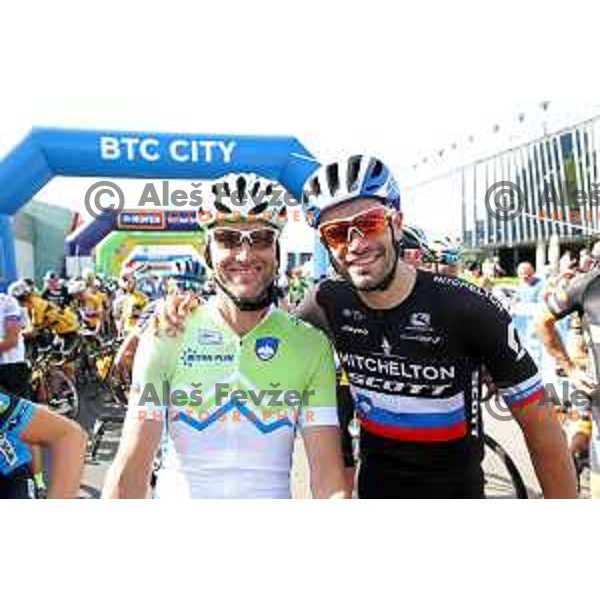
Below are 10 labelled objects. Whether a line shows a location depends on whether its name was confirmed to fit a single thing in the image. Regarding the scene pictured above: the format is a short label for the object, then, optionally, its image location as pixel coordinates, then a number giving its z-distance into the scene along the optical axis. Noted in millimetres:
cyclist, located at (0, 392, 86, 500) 1827
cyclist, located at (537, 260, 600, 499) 2754
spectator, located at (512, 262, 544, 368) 7312
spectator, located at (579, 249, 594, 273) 4945
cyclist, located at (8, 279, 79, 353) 7480
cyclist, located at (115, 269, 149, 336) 6465
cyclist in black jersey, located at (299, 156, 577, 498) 1852
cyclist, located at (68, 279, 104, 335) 9391
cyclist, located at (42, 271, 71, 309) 9375
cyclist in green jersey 1734
